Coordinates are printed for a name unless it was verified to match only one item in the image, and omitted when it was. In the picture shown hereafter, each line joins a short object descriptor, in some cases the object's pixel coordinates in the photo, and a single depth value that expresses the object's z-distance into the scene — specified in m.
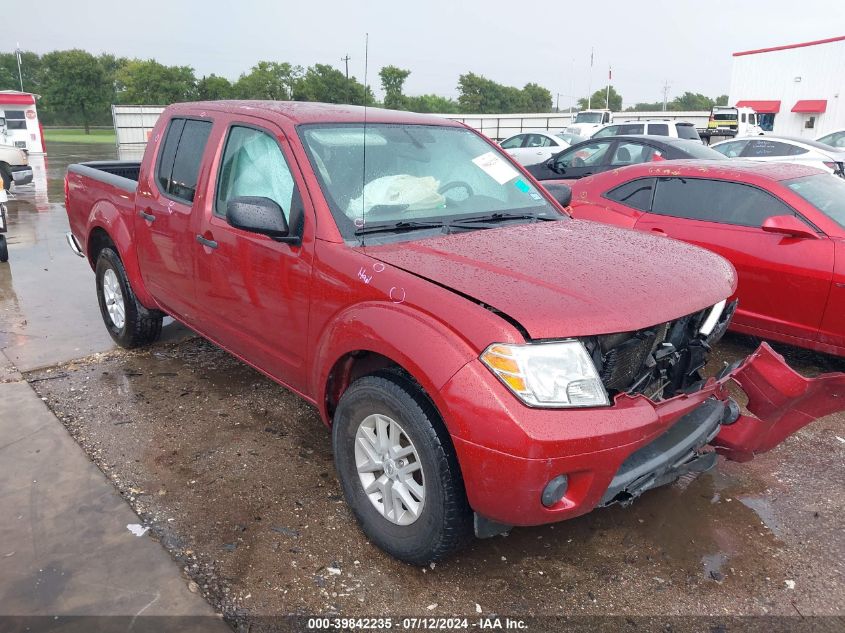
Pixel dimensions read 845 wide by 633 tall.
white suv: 16.52
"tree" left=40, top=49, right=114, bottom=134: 60.44
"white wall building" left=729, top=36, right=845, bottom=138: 39.50
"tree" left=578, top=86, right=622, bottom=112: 94.94
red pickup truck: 2.30
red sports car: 4.55
